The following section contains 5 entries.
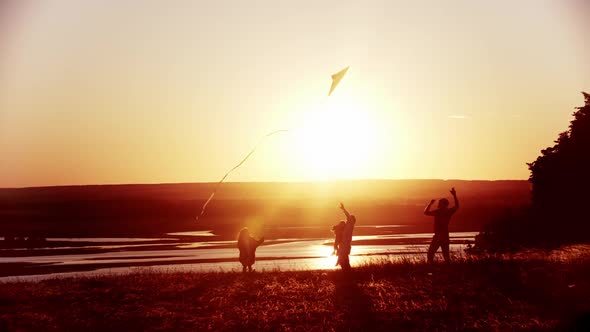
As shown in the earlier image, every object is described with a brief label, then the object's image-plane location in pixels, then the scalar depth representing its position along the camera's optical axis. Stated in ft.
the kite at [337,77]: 68.59
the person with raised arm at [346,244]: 75.10
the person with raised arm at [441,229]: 76.02
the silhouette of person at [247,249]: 84.48
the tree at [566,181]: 123.44
